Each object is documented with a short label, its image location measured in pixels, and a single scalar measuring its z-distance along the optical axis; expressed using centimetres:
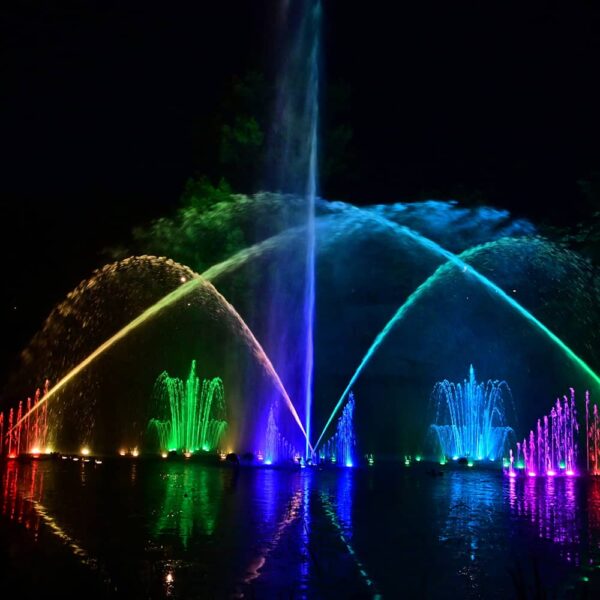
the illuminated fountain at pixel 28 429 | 2498
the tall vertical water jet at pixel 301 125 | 2141
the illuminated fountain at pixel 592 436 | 2379
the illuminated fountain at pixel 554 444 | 2211
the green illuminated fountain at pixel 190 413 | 2564
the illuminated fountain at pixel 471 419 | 2466
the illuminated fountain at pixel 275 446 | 2109
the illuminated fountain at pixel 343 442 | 2254
